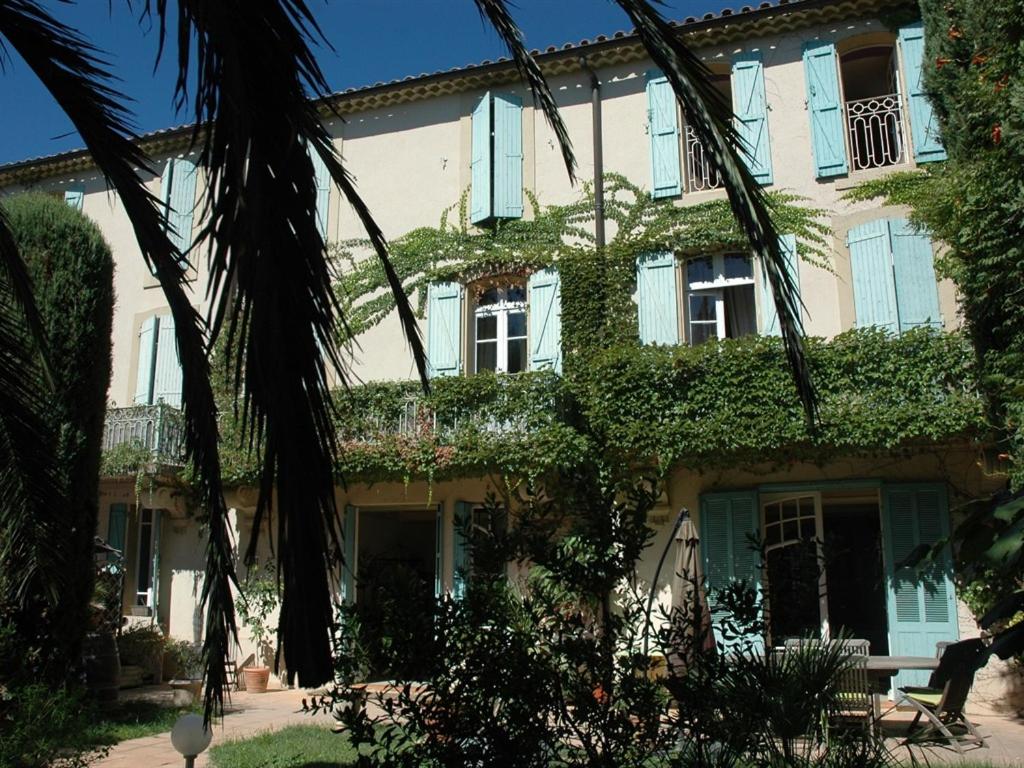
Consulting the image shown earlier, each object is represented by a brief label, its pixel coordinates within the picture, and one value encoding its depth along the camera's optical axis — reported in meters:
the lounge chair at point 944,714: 7.69
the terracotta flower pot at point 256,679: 13.11
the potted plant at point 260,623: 13.14
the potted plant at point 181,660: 13.27
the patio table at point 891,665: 8.10
